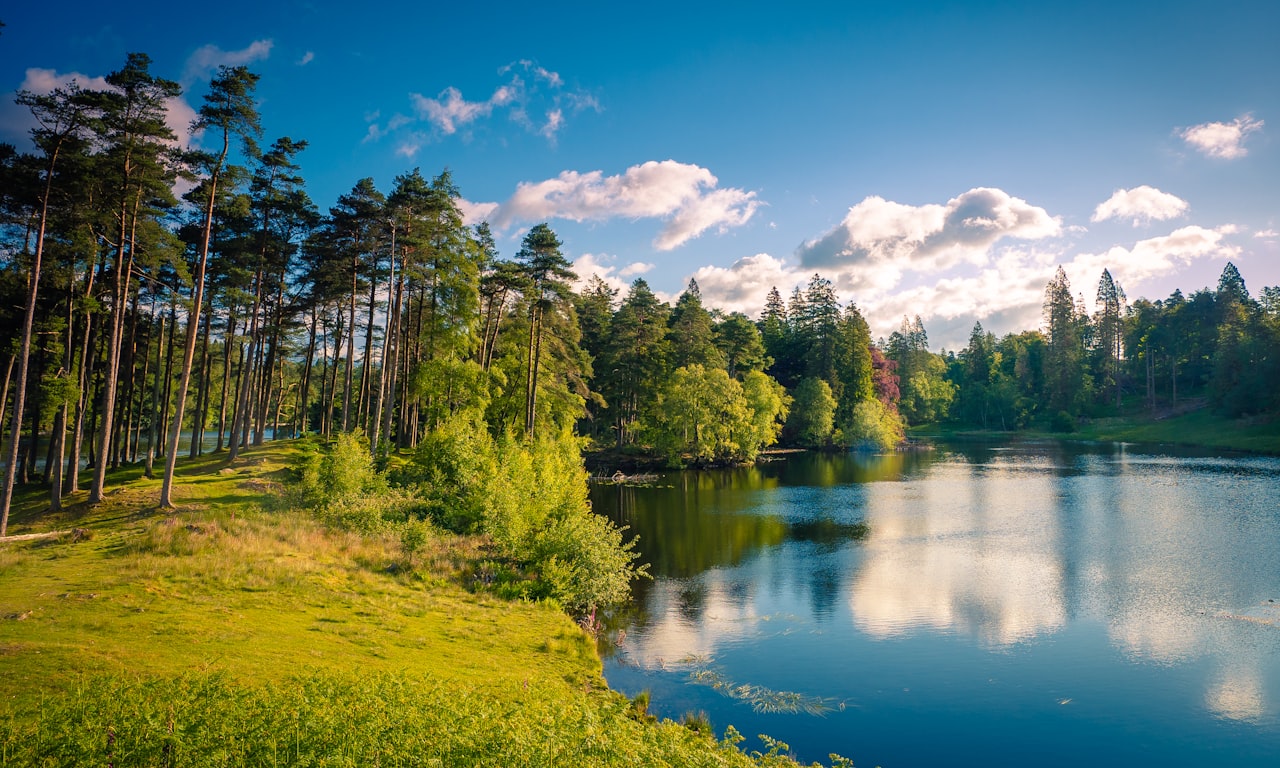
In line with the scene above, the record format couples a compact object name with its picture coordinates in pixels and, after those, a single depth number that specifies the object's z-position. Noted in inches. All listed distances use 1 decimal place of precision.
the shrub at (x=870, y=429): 3563.0
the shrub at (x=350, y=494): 1079.6
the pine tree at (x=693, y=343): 3107.8
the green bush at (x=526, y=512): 948.6
